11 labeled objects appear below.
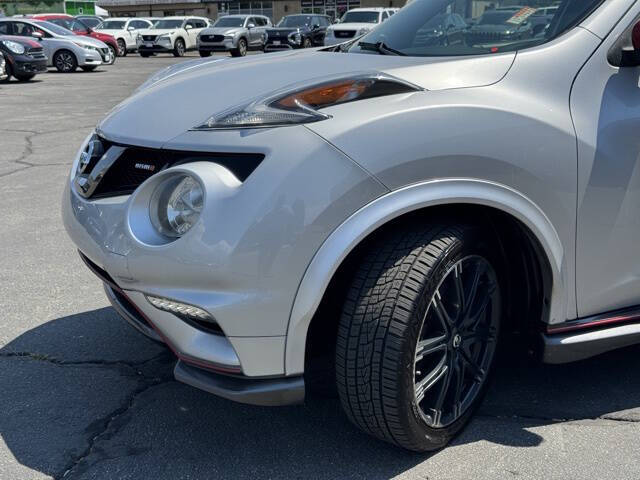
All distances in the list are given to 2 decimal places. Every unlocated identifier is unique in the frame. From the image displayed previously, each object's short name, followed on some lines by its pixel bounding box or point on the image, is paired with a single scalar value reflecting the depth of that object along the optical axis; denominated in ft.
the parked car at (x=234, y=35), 97.09
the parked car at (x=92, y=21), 106.15
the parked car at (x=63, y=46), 67.21
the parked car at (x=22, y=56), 55.11
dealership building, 173.17
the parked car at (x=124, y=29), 104.83
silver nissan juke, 7.30
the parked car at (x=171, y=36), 101.40
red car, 92.18
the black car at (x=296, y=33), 95.76
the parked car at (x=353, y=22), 77.92
